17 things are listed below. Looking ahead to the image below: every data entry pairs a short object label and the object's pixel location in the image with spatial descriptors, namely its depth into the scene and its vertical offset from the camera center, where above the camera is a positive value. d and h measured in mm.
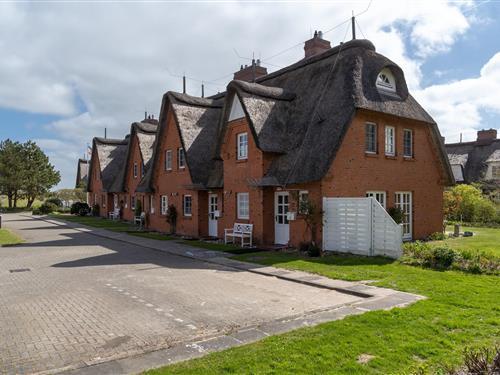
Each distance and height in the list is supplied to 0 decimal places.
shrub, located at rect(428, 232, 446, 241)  19953 -1579
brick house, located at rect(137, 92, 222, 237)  23641 +2242
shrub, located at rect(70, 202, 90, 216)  47688 -587
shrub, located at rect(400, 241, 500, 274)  11684 -1660
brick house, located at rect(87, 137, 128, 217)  42438 +3580
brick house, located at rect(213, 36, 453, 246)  16922 +2543
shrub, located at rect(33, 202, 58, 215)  50475 -747
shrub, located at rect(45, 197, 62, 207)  57572 +249
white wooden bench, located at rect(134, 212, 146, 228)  30375 -1165
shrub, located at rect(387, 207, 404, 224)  17953 -446
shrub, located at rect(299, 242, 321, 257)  15461 -1735
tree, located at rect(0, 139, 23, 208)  60094 +4974
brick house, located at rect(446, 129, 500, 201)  39969 +4423
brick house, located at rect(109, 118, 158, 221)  33500 +2991
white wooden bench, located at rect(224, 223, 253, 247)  19058 -1351
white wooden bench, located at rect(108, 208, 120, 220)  39656 -1071
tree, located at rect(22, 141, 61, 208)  62281 +4494
